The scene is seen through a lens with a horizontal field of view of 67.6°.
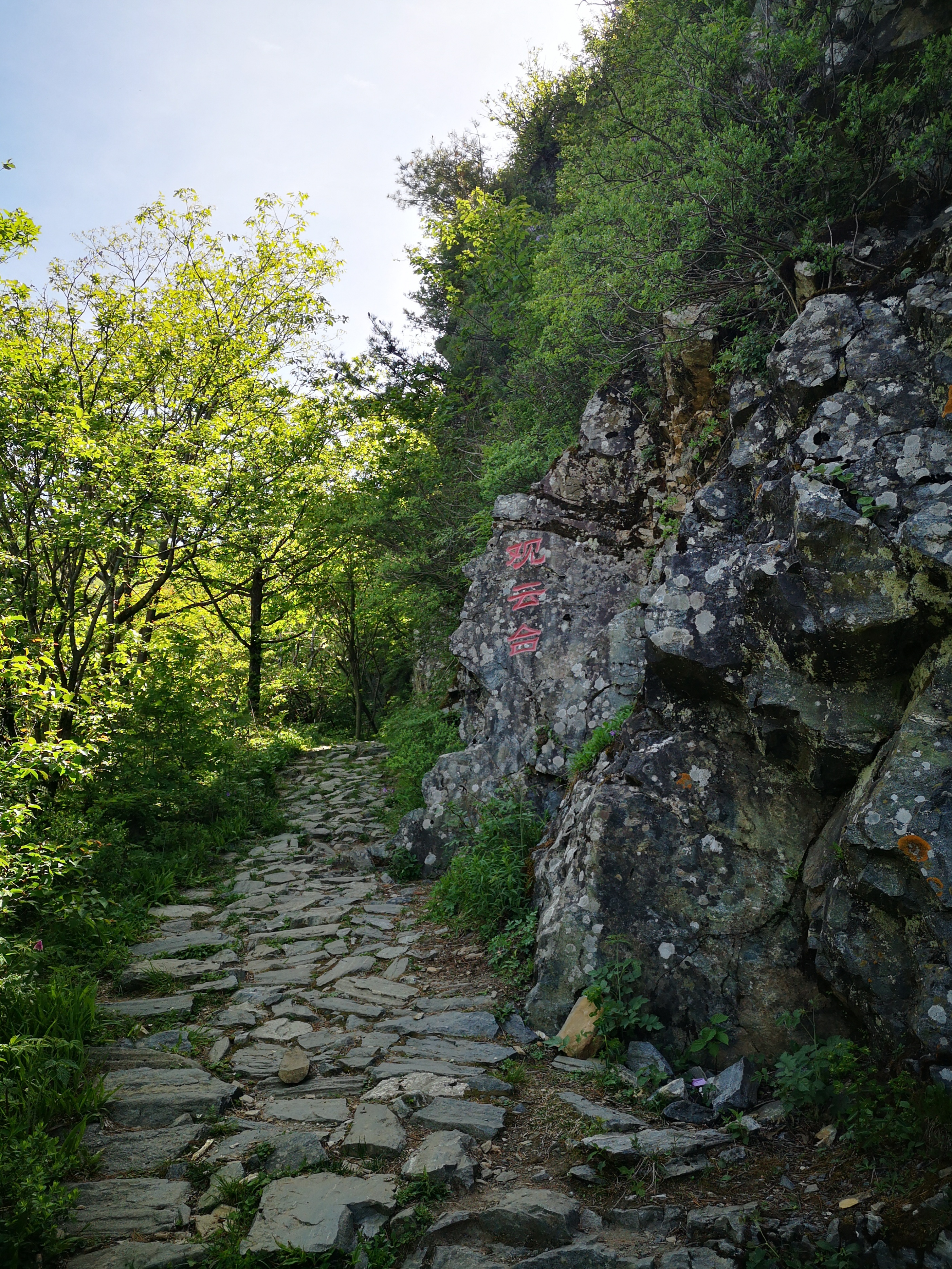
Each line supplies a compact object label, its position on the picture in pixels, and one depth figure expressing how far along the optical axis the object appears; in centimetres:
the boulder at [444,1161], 332
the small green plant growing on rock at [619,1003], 441
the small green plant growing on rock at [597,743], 634
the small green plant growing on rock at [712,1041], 422
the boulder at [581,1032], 447
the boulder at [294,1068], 439
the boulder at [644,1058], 422
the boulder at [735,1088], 383
